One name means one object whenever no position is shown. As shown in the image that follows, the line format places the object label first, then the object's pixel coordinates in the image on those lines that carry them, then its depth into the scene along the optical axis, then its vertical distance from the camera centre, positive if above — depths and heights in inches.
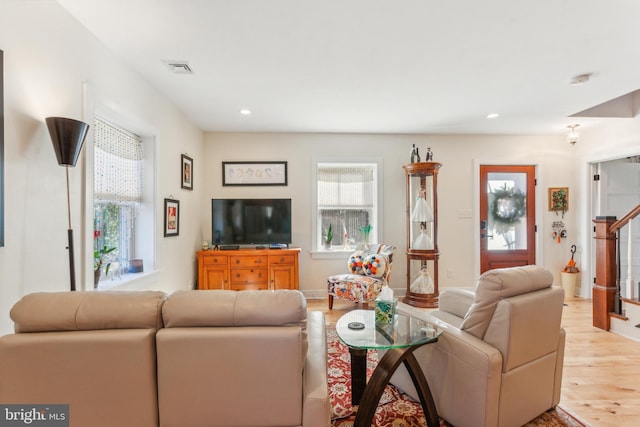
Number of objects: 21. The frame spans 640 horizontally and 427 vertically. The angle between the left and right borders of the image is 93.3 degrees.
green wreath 182.5 +3.2
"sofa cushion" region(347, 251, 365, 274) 155.9 -25.5
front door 182.4 -2.7
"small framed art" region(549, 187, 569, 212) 180.5 +7.8
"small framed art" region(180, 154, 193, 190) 143.0 +21.3
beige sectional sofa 42.5 -21.5
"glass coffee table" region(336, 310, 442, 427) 57.3 -27.0
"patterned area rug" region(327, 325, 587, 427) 69.1 -47.9
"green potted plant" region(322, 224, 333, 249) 179.6 -13.3
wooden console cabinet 155.2 -28.0
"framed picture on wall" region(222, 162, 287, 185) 175.2 +24.1
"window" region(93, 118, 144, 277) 95.8 +9.0
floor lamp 63.7 +16.9
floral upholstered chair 143.6 -31.7
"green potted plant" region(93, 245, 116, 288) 86.6 -13.7
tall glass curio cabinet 162.2 -11.6
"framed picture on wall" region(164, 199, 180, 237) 126.4 -0.8
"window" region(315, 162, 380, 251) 181.9 +7.1
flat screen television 165.3 -3.7
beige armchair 59.1 -29.7
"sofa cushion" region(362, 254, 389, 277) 148.7 -25.8
